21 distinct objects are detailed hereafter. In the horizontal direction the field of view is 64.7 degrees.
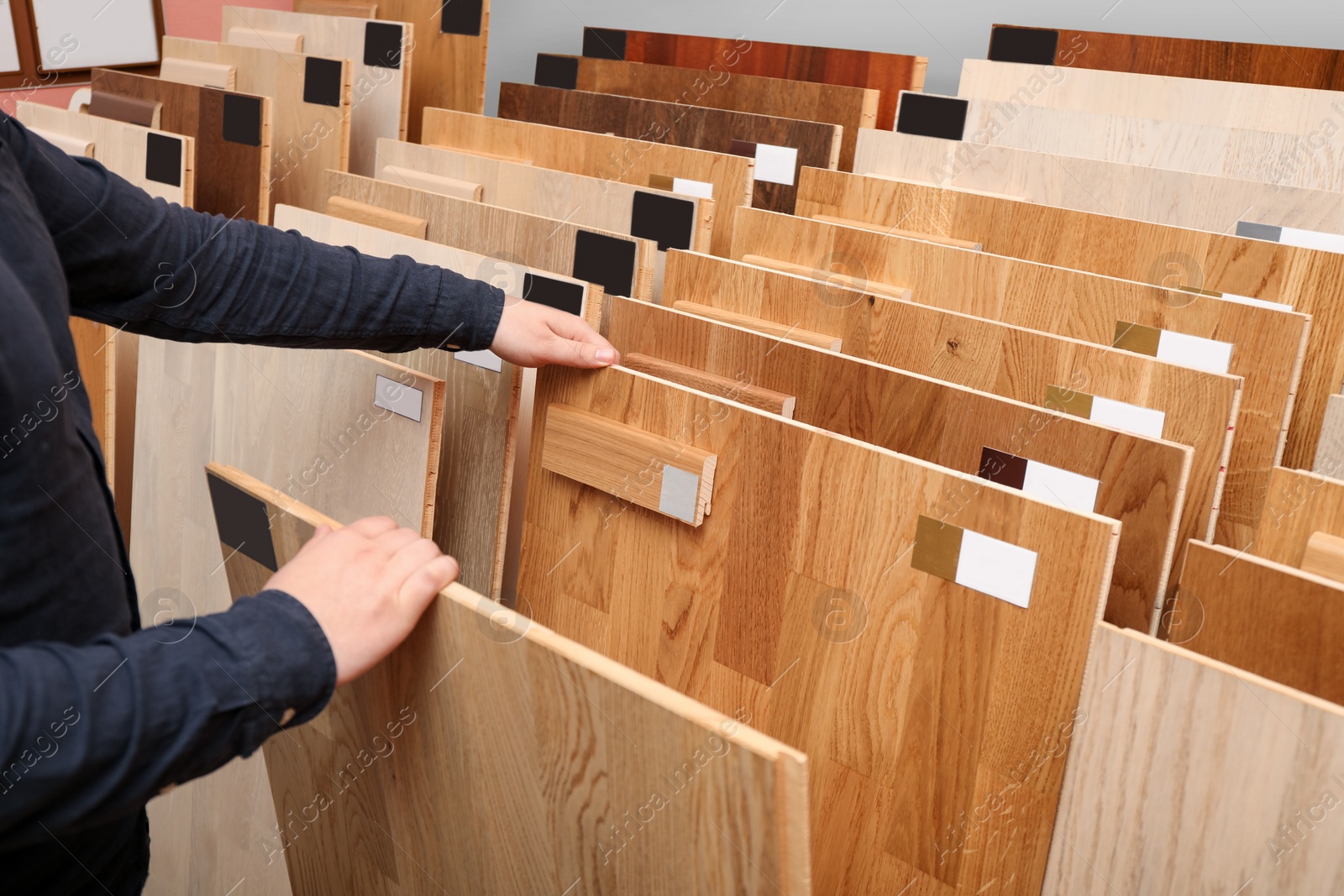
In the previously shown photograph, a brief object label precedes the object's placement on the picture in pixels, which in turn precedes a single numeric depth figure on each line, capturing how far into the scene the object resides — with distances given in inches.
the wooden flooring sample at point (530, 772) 22.6
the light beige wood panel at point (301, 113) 77.2
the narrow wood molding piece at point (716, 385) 41.4
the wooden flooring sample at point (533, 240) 52.3
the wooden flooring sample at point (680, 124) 68.2
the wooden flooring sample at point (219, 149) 73.2
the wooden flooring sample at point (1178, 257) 47.2
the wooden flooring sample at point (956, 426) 33.9
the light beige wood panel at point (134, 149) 67.1
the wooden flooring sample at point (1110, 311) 42.9
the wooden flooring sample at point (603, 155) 64.8
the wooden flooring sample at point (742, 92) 74.6
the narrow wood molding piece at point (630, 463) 39.4
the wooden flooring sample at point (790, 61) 85.2
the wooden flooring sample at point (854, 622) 32.6
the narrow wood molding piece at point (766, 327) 46.0
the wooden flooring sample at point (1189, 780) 27.6
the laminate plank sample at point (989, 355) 38.3
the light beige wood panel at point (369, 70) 83.0
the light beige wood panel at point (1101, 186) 53.3
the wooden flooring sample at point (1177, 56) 70.2
